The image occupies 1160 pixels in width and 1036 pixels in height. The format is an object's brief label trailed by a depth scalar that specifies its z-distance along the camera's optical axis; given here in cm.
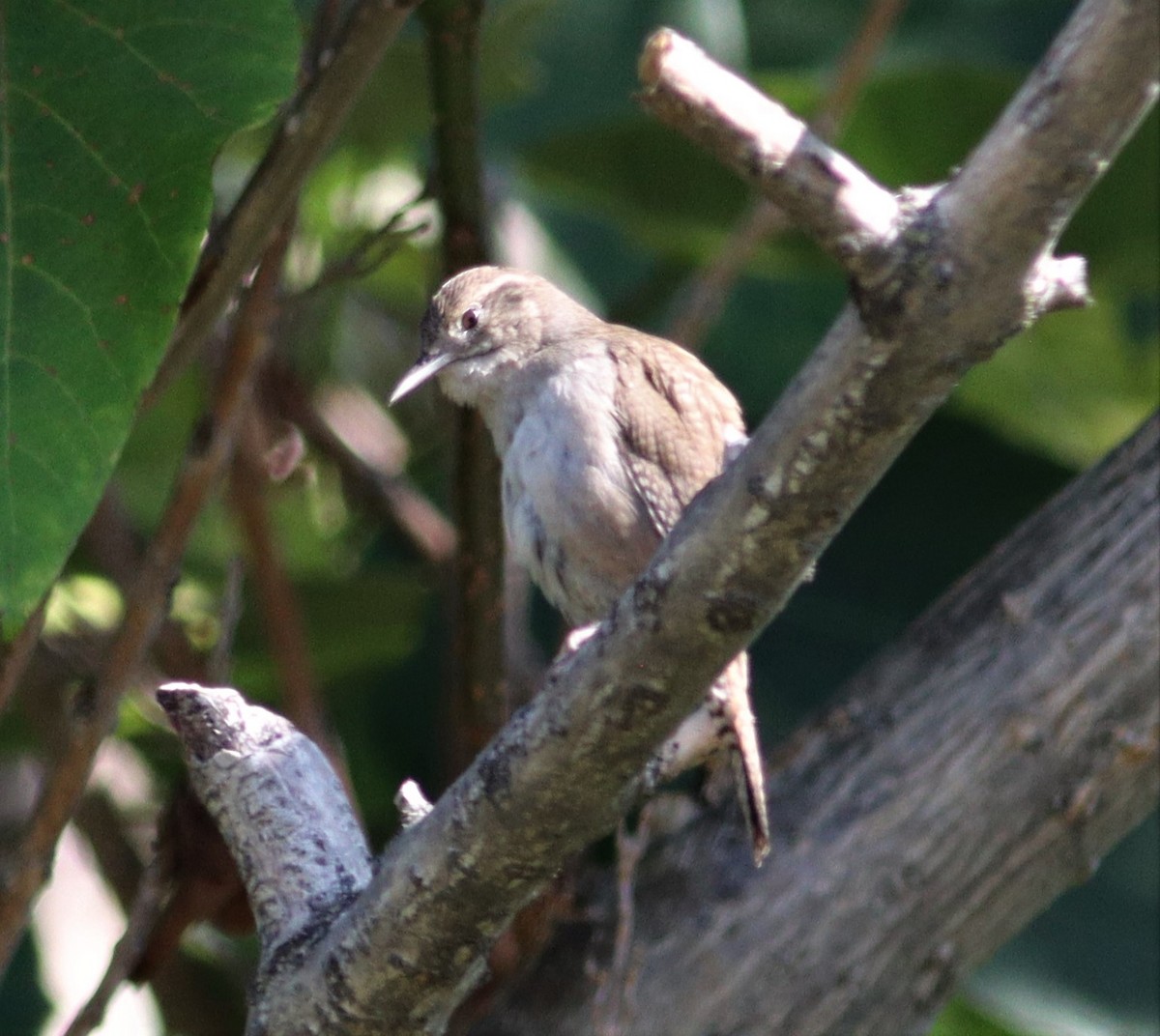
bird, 642
